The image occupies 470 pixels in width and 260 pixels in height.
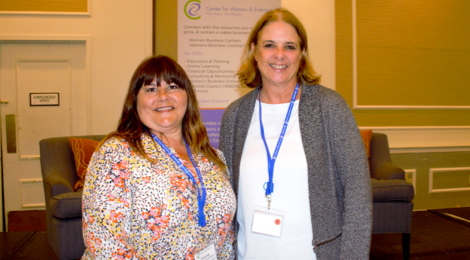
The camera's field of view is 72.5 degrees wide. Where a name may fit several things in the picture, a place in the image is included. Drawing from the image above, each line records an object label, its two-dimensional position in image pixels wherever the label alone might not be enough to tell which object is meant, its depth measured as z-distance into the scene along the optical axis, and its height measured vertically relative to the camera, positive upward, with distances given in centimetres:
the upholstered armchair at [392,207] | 289 -81
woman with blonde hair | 123 -19
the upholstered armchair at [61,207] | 251 -70
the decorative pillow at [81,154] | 302 -34
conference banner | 388 +88
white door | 385 +17
